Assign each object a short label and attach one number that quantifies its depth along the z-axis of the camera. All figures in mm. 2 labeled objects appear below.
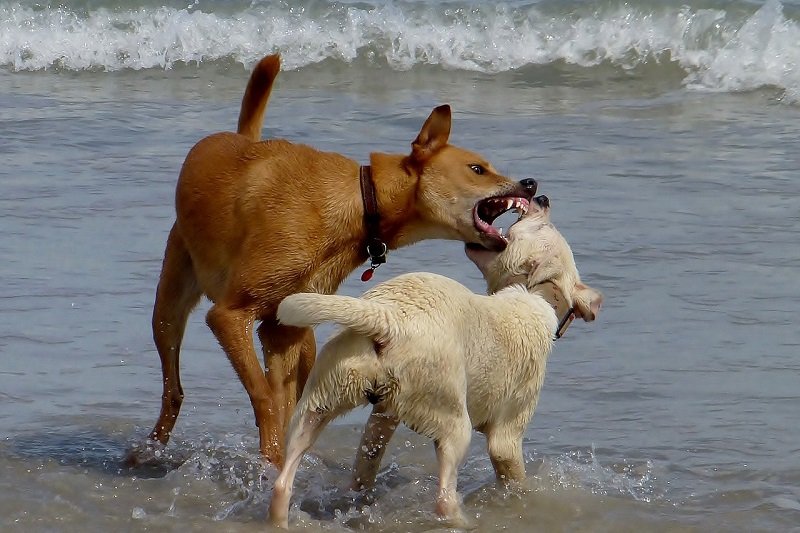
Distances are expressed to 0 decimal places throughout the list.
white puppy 9070
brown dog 10562
